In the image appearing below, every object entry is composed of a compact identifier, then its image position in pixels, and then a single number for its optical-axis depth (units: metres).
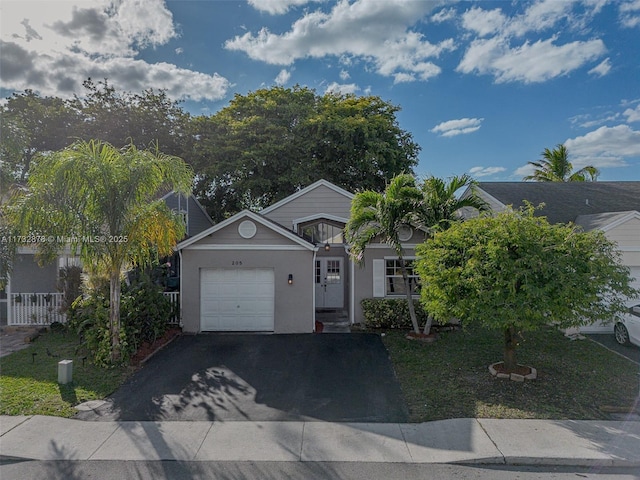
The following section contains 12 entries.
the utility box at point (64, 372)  7.37
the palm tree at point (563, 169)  25.22
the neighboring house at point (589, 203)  11.33
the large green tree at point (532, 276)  6.64
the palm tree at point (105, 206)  7.44
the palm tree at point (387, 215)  10.18
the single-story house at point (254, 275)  11.58
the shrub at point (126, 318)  8.48
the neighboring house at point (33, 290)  12.07
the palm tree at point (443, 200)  10.11
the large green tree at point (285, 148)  20.31
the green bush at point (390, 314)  11.71
